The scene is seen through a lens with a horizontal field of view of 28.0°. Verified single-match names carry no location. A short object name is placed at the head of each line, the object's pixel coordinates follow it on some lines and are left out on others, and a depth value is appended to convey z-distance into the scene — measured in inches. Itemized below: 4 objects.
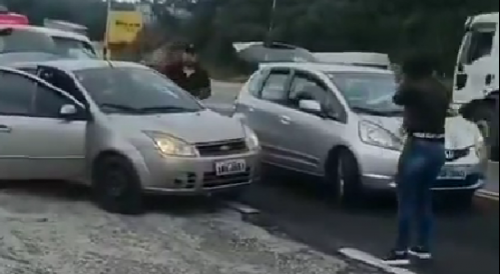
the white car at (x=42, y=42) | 426.6
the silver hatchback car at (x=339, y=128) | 299.9
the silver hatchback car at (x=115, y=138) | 272.5
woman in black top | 195.3
